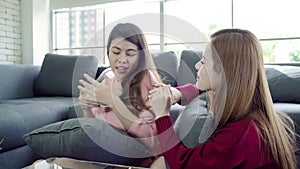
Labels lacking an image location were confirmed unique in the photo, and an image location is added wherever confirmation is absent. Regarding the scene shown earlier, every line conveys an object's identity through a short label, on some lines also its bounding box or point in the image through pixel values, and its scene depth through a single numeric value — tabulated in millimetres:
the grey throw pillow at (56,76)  2529
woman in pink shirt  838
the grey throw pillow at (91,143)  866
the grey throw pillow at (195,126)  854
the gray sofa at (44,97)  1483
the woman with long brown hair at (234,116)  726
